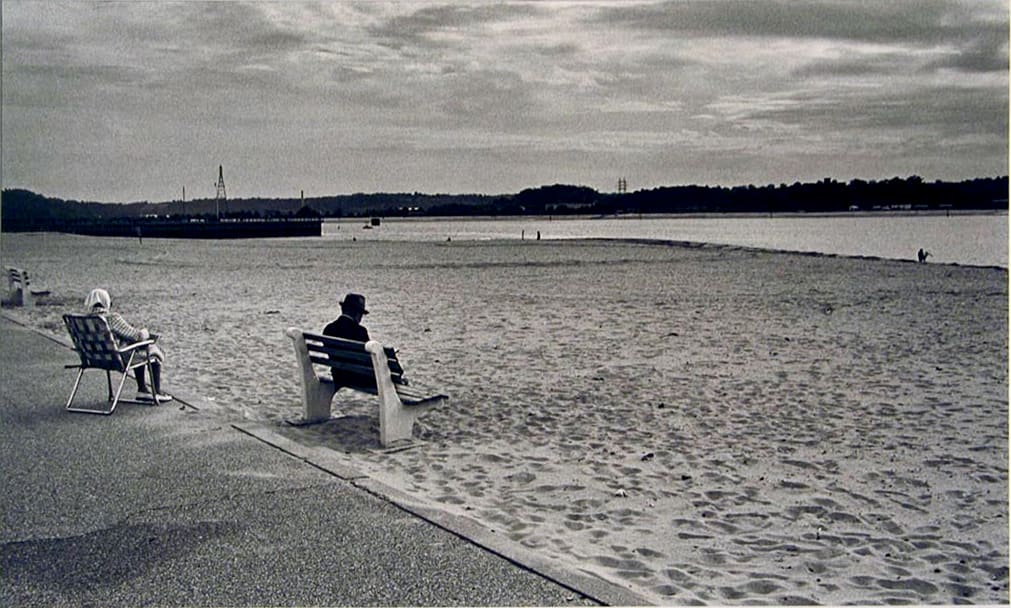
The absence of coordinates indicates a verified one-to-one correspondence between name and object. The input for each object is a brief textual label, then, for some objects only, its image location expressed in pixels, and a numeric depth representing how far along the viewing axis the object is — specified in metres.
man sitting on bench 7.15
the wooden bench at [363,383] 6.54
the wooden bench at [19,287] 16.98
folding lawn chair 7.46
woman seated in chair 7.63
